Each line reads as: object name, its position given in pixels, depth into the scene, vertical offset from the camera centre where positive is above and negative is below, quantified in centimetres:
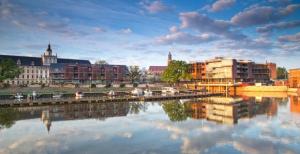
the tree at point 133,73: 11876 +492
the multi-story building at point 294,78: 8068 +75
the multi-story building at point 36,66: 11230 +977
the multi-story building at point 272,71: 12186 +582
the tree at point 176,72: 9370 +427
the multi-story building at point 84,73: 11194 +501
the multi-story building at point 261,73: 10362 +389
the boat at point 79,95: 5370 -390
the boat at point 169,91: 7112 -396
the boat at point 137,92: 6140 -364
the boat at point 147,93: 6328 -410
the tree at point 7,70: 7293 +448
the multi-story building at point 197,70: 10415 +586
